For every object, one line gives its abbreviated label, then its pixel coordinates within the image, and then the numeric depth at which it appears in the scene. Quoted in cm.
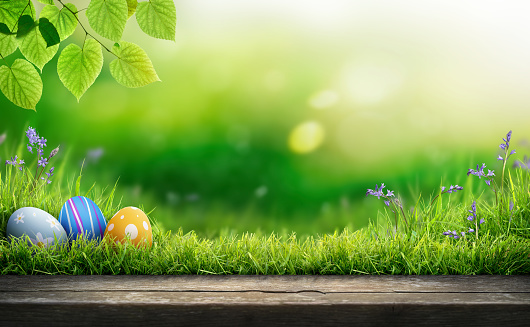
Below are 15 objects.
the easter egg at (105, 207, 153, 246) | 200
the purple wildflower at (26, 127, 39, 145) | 226
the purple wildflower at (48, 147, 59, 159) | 227
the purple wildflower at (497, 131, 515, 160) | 217
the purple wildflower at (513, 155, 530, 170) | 226
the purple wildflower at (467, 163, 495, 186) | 214
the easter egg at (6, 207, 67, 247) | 199
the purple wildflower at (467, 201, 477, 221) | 208
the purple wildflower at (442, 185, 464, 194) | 217
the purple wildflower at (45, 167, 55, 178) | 230
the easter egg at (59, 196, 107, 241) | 209
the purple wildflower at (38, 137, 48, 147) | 227
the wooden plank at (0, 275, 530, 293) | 159
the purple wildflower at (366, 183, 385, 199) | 213
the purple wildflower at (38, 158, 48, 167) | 228
